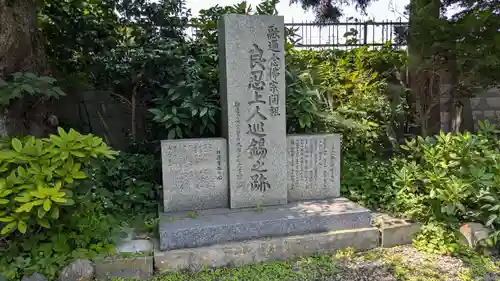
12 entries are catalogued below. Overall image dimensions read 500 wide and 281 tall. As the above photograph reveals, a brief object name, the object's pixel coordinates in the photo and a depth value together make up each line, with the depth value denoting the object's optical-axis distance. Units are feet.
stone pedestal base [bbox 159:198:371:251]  9.23
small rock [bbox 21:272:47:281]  7.78
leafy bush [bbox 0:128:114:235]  7.40
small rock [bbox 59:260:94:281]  8.00
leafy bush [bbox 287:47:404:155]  12.70
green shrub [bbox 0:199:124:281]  7.93
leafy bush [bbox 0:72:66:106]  9.67
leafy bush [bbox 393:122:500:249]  9.91
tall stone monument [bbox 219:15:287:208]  10.58
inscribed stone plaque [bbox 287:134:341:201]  11.52
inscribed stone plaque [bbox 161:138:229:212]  10.47
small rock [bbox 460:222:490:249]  9.85
